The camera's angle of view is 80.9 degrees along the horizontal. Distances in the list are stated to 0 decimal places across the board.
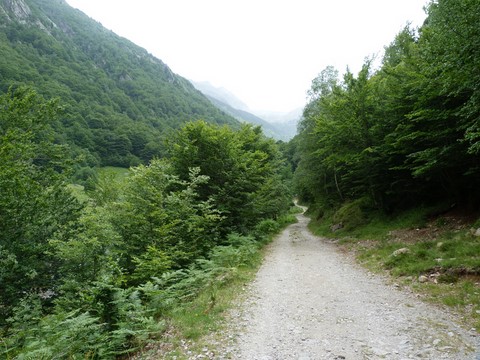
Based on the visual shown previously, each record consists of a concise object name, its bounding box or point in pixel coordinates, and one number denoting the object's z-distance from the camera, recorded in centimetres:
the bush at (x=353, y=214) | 2088
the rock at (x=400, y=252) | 1068
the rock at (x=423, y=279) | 829
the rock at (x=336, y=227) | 2287
